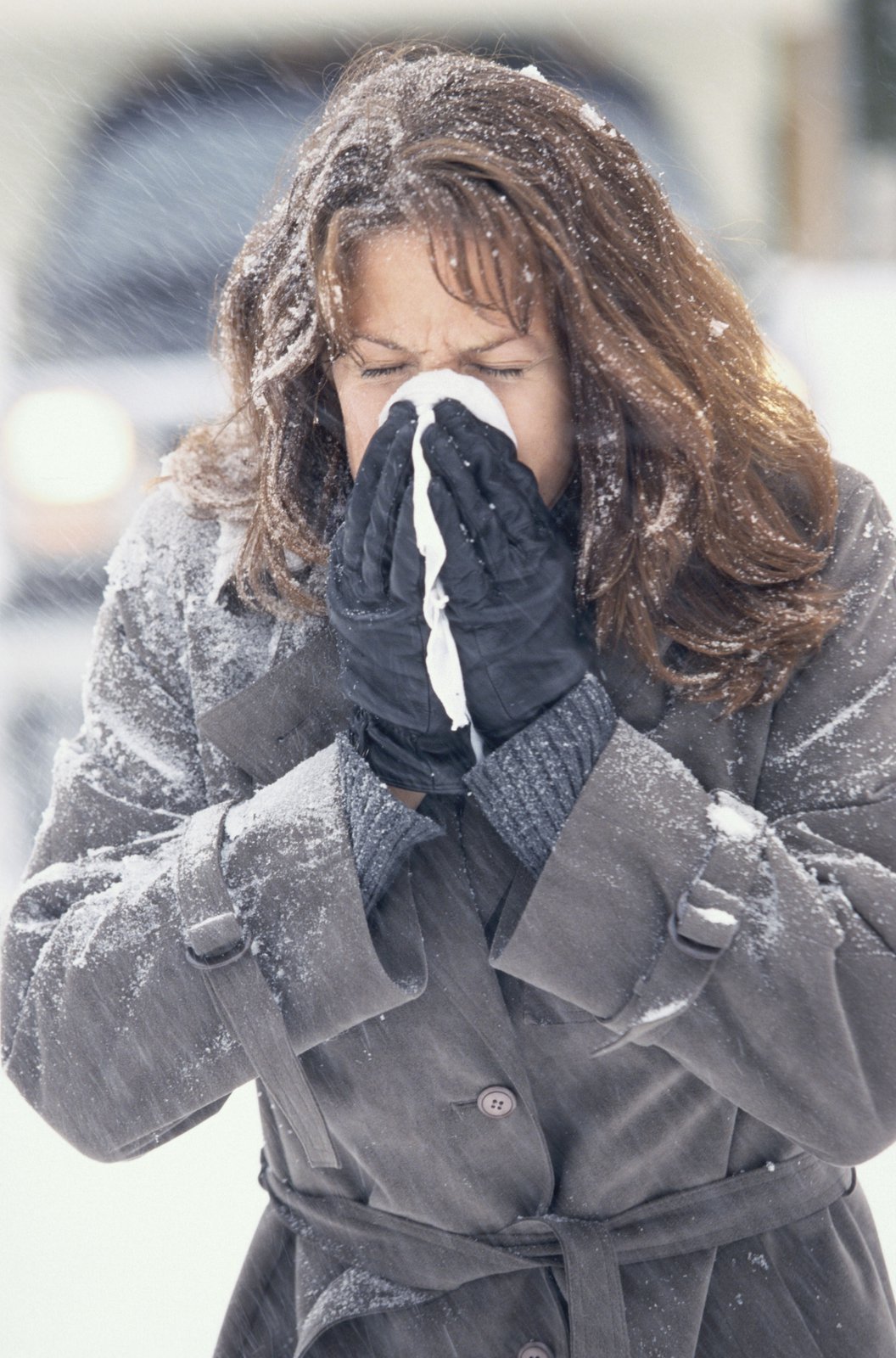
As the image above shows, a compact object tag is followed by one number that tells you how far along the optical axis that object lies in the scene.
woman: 2.92
